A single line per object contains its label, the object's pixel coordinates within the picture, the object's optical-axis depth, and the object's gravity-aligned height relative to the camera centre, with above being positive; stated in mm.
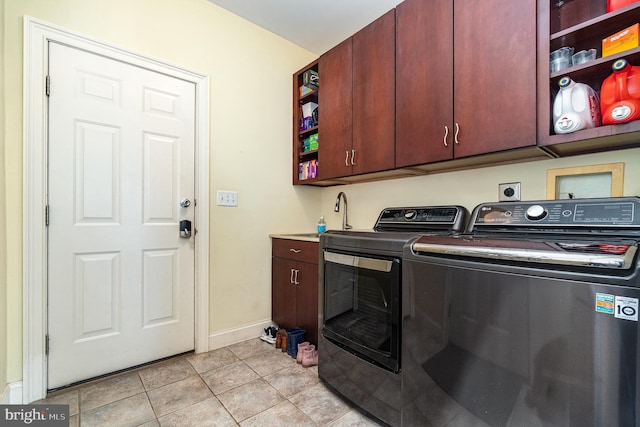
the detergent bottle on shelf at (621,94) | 1096 +488
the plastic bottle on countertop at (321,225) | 2627 -115
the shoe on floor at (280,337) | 2201 -979
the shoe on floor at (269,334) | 2296 -1023
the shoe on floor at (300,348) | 1948 -953
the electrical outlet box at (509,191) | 1630 +137
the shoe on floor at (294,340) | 2051 -943
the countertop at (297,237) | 2082 -199
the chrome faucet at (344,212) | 2549 +7
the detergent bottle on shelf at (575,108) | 1205 +471
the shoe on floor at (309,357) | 1910 -986
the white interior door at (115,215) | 1649 -23
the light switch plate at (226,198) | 2230 +116
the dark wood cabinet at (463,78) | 1314 +719
